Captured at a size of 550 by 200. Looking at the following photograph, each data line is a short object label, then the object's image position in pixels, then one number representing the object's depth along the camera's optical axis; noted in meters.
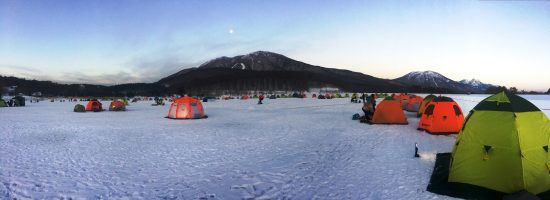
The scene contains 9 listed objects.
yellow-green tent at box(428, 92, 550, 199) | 6.64
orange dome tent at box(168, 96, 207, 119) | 24.12
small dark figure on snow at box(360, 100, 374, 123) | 20.14
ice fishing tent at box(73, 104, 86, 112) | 33.81
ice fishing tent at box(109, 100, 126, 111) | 35.59
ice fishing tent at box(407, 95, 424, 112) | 28.00
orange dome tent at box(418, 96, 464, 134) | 14.84
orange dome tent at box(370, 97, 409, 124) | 18.84
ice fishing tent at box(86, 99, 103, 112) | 34.81
